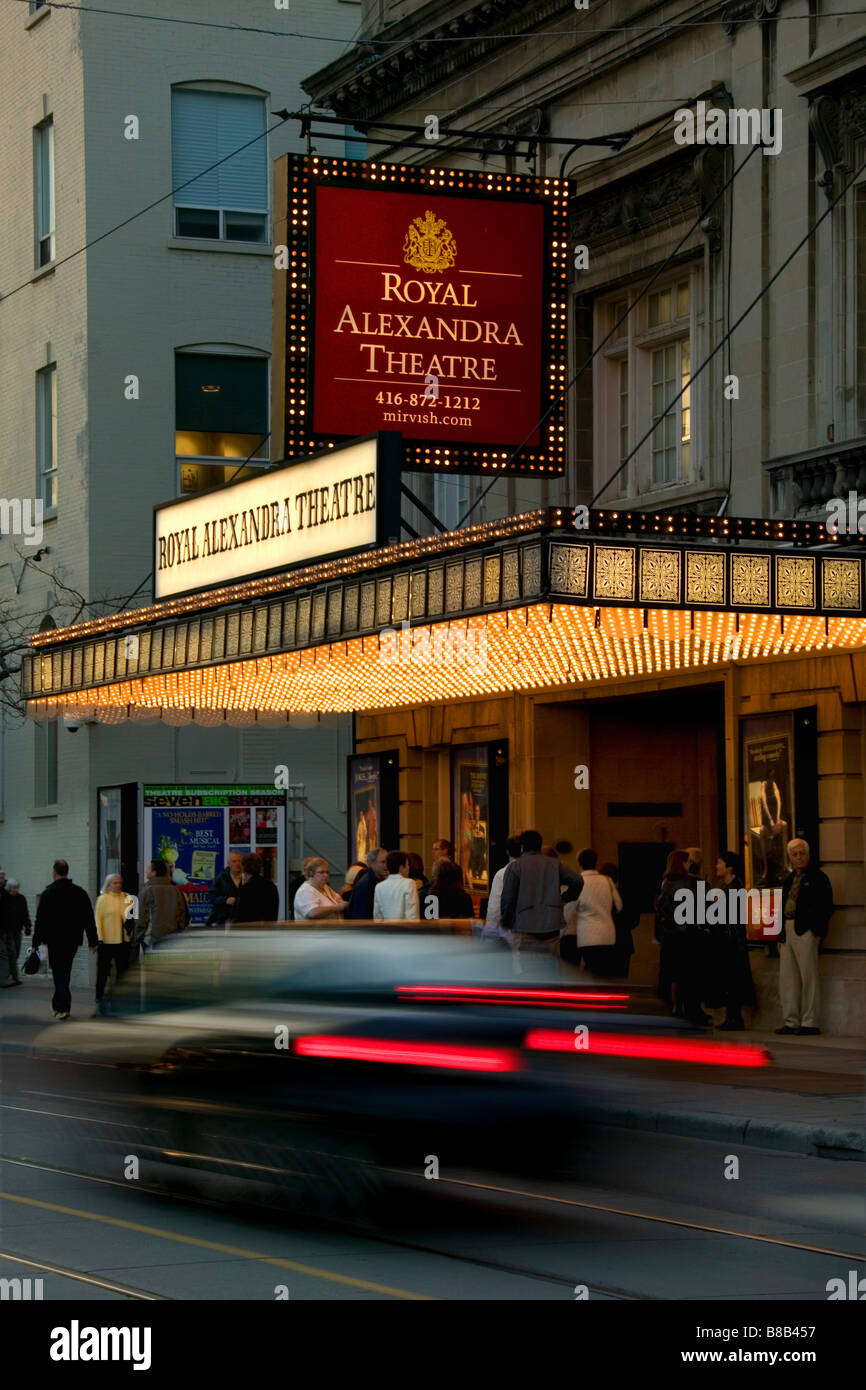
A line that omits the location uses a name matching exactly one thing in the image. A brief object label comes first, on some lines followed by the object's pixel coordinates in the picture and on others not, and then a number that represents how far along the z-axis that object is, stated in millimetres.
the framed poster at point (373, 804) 28188
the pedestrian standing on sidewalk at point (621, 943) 21422
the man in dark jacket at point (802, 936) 19453
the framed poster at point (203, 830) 27047
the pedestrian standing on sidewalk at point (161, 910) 24250
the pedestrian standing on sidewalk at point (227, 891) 23906
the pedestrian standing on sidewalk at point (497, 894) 20453
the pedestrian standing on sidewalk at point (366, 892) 21656
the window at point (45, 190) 36000
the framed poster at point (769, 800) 20672
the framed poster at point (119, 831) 29438
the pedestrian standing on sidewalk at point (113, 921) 25406
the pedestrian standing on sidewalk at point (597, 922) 21156
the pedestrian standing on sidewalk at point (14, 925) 31344
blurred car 9375
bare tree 33125
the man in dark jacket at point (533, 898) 19969
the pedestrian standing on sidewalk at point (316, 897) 19703
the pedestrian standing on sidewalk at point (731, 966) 20188
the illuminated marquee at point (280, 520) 19500
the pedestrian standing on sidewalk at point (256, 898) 21969
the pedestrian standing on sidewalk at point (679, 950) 20016
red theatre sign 21109
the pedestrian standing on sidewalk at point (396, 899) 20422
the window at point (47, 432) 35688
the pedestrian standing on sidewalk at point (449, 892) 20641
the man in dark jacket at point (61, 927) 24453
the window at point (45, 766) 35594
